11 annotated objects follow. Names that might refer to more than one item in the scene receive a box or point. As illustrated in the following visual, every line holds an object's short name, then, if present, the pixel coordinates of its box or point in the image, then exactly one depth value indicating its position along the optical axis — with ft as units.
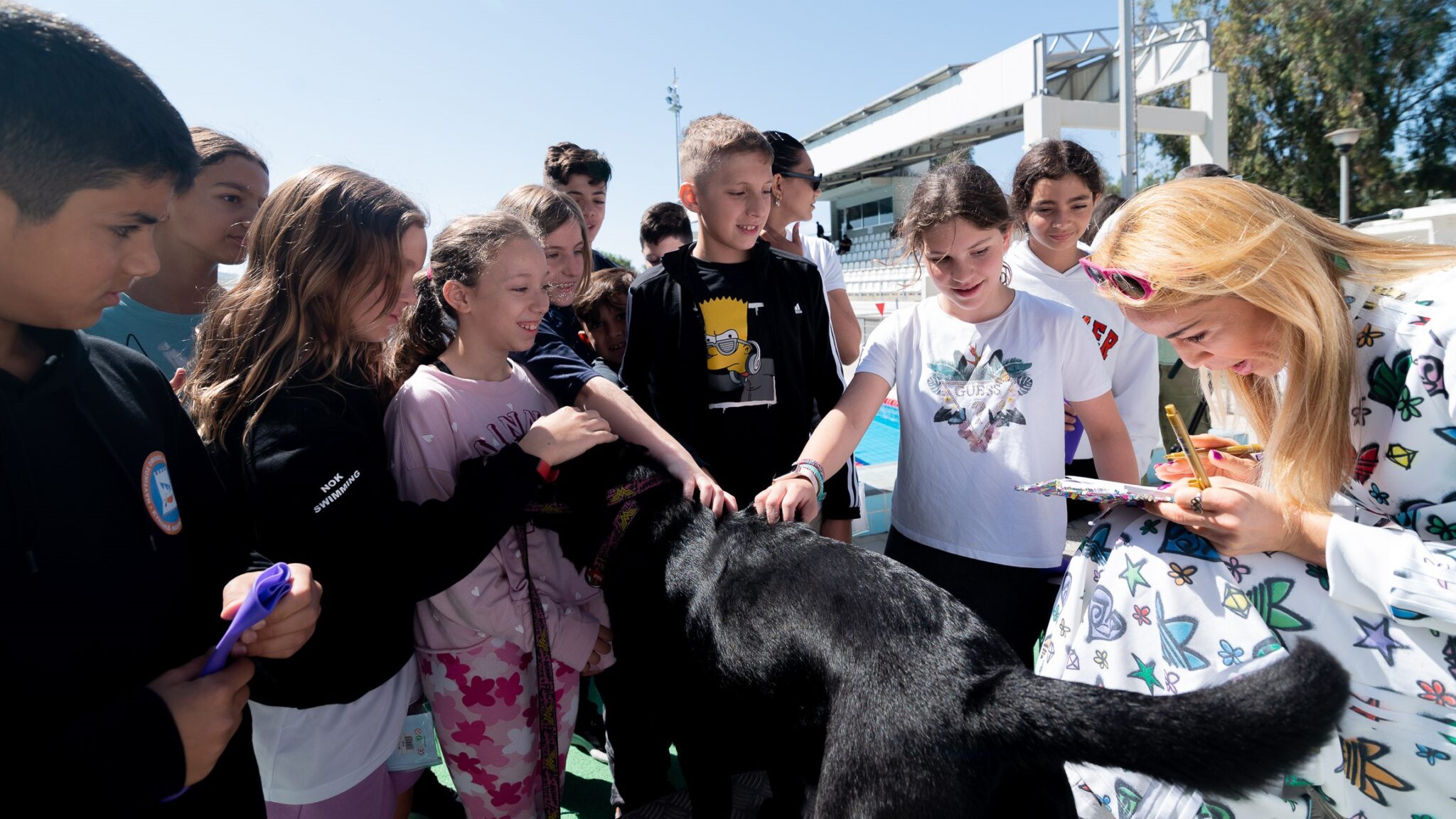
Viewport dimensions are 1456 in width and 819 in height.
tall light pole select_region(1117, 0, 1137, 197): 38.06
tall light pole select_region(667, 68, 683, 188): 93.40
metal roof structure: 44.80
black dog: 3.86
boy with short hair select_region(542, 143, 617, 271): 12.37
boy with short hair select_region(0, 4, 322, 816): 3.07
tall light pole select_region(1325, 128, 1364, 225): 48.75
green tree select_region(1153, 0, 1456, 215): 63.57
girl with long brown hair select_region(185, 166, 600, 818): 5.23
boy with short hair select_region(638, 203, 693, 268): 15.58
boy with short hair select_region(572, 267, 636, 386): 10.84
